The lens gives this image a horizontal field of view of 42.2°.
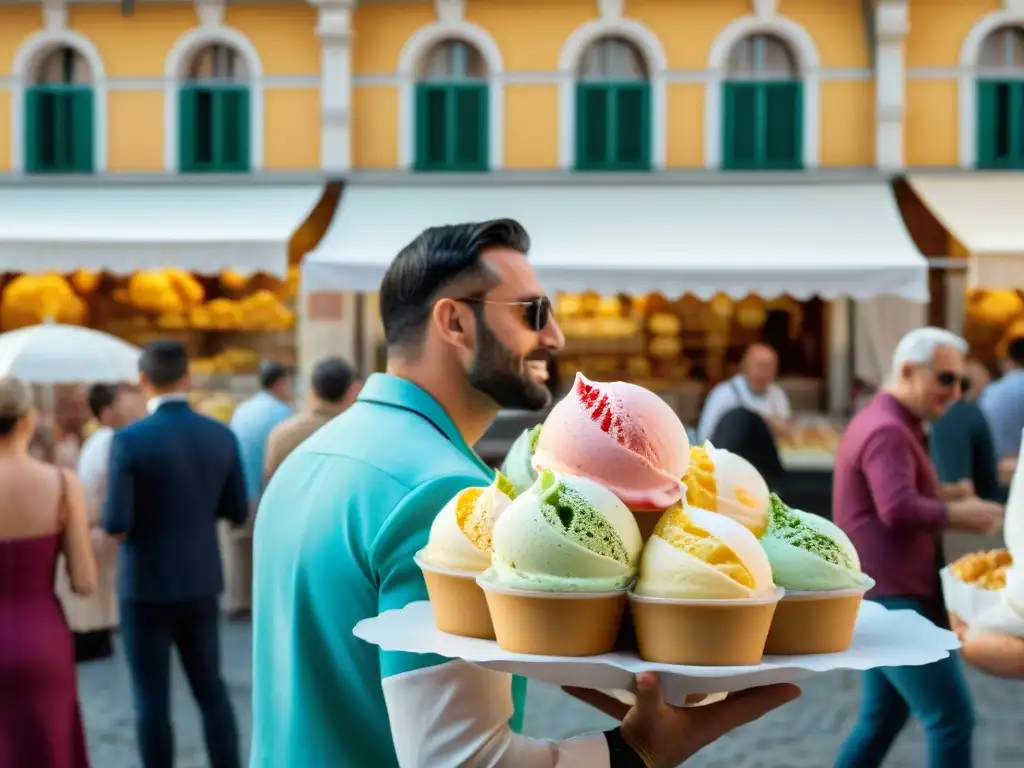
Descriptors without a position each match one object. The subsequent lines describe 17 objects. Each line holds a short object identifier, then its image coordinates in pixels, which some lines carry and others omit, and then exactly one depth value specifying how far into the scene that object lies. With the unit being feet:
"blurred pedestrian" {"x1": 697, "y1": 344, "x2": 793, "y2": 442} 36.88
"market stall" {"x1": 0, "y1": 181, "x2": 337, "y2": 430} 41.14
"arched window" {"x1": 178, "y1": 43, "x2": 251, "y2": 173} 50.49
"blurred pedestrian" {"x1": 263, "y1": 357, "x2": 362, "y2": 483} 25.95
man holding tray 6.63
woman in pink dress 16.05
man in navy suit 18.80
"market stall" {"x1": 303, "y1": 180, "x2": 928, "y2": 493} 38.24
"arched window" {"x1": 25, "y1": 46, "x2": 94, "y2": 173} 51.11
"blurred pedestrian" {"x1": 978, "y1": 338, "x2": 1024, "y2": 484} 33.06
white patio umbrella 30.66
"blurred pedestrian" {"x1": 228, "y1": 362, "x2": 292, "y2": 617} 31.86
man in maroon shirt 17.03
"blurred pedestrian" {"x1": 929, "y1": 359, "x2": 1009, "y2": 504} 21.93
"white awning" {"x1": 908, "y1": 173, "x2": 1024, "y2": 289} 39.70
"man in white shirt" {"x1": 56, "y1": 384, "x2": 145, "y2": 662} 27.14
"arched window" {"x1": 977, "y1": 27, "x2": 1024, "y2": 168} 48.78
